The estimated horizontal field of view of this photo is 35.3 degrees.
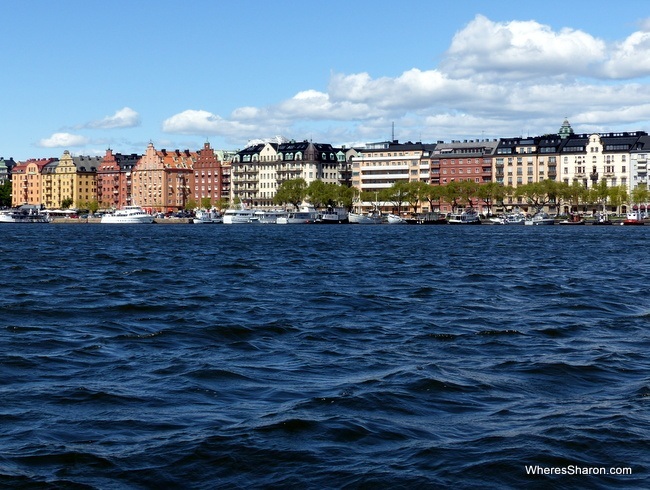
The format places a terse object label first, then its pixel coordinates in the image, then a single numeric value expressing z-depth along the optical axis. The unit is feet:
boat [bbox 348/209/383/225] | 607.37
